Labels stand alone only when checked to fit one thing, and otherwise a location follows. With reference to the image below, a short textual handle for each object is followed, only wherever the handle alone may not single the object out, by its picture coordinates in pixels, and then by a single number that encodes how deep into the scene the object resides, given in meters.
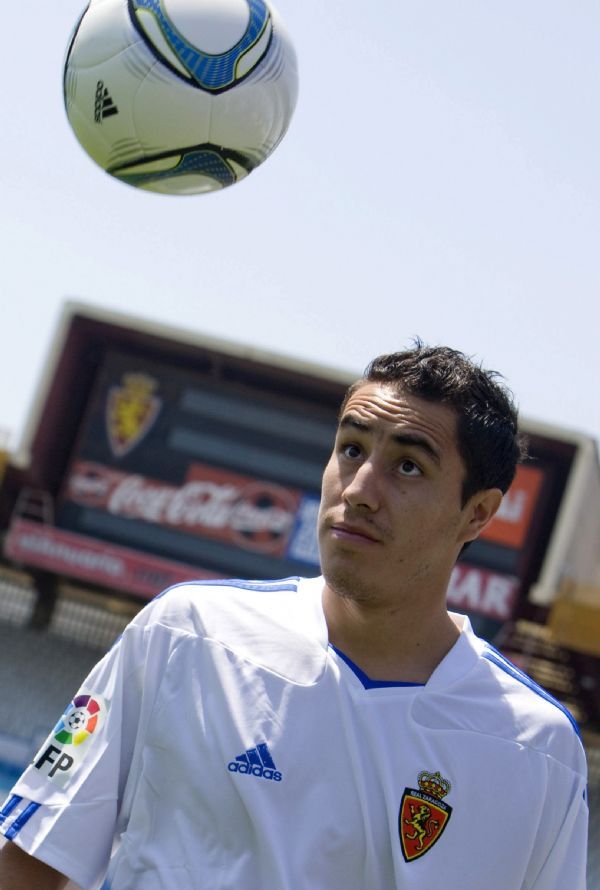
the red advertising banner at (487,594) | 22.33
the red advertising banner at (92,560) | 22.36
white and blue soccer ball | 4.29
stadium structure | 22.52
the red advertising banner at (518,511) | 22.67
